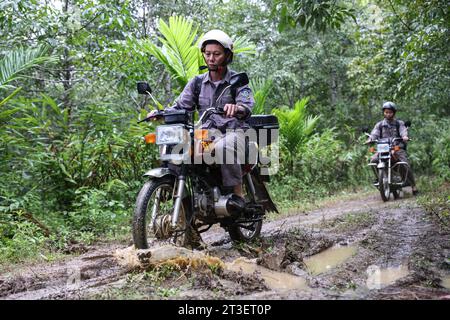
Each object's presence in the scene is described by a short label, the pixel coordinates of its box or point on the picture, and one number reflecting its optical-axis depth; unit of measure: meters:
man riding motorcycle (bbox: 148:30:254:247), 4.51
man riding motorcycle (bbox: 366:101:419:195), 10.33
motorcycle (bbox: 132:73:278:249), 4.11
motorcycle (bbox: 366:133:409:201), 9.74
